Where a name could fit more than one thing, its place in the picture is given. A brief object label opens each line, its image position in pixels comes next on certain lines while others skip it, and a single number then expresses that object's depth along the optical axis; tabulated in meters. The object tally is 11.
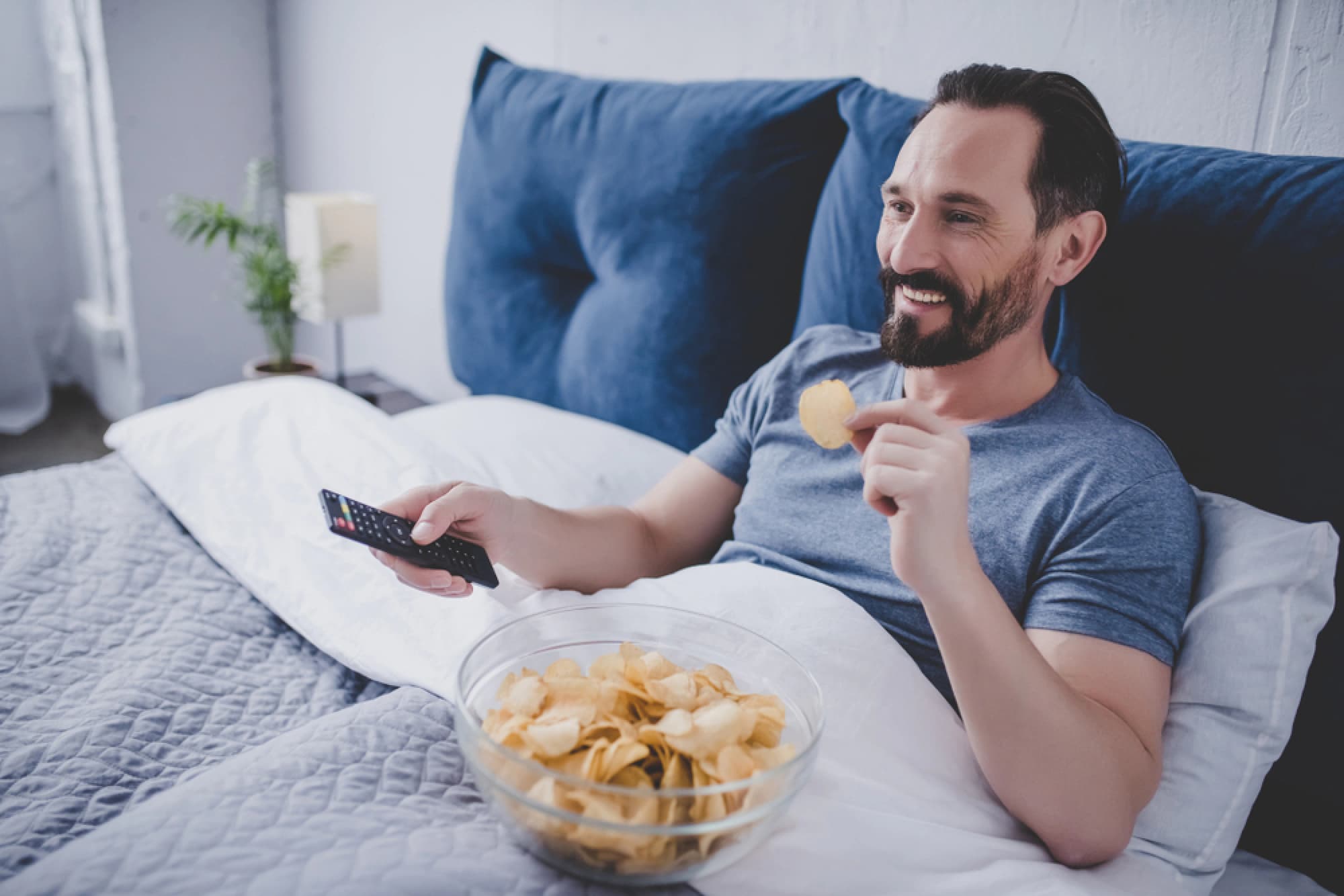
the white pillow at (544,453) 1.33
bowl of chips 0.62
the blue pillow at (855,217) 1.22
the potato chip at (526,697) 0.69
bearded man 0.77
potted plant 2.12
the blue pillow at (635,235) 1.37
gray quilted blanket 0.66
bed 0.74
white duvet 0.75
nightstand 2.12
